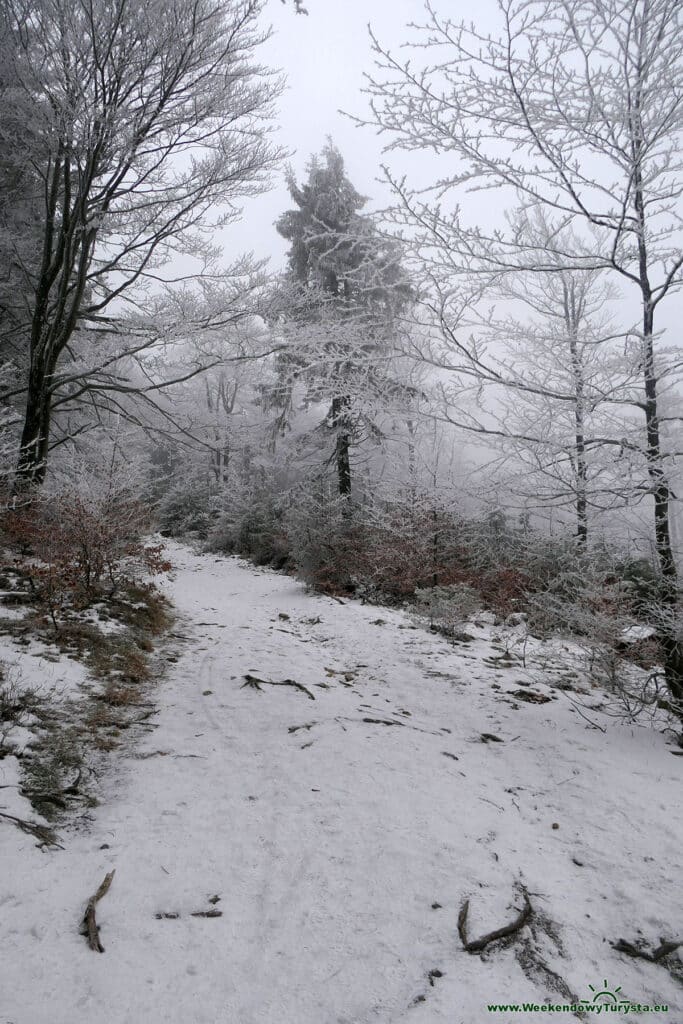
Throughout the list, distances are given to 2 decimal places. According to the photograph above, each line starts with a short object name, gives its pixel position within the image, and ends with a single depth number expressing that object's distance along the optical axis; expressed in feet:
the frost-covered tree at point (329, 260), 35.17
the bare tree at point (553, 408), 11.28
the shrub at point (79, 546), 17.74
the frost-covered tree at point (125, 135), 19.19
